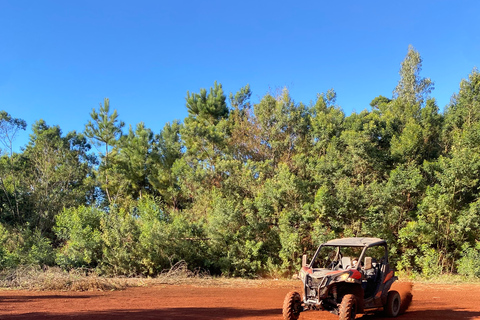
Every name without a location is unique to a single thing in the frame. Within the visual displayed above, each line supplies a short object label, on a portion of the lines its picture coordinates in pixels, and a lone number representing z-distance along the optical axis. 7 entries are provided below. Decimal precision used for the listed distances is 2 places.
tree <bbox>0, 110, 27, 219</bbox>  25.41
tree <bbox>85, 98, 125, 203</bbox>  29.84
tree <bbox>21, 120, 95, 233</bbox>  25.98
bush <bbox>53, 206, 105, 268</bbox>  20.12
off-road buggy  7.20
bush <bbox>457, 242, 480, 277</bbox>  18.59
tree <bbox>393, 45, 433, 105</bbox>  37.12
